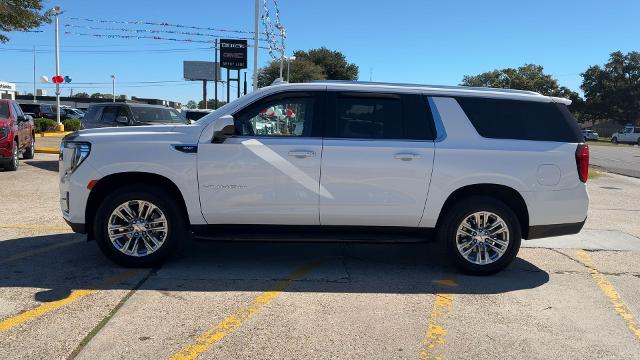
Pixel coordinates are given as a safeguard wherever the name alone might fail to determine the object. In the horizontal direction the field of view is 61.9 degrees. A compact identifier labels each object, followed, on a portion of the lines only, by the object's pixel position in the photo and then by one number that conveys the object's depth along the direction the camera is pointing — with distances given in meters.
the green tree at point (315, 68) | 64.31
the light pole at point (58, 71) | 31.86
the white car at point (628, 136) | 60.38
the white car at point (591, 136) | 67.06
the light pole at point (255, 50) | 29.33
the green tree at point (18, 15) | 15.85
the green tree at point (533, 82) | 85.31
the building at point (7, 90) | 59.68
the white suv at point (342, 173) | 5.20
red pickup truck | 11.84
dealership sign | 48.75
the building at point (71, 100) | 97.64
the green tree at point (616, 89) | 79.69
